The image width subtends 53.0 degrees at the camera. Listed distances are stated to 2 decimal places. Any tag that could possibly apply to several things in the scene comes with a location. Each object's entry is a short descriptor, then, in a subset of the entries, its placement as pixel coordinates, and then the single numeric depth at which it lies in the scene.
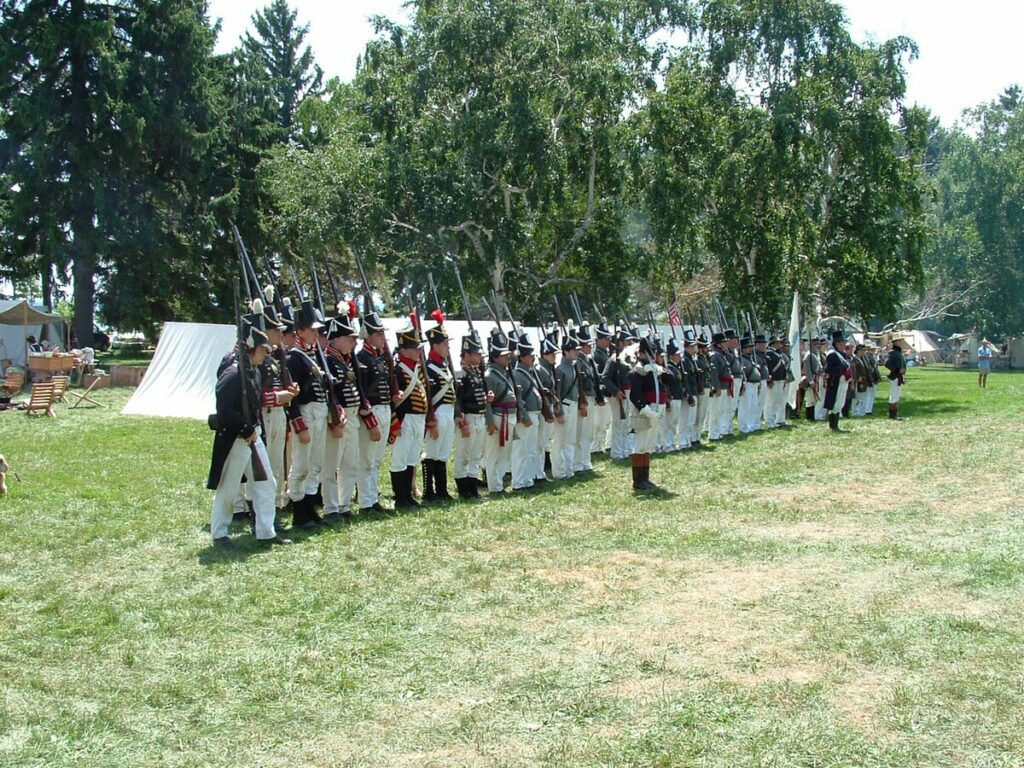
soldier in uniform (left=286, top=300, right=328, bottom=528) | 9.16
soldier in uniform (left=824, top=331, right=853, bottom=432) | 18.02
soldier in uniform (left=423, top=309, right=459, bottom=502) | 10.59
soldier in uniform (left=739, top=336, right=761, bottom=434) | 17.86
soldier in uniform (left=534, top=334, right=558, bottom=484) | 12.05
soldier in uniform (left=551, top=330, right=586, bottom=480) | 12.62
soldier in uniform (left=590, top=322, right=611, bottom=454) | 13.42
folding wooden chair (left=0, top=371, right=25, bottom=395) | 22.59
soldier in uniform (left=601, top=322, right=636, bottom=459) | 13.66
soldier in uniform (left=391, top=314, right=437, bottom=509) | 10.13
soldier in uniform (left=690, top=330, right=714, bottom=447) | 16.16
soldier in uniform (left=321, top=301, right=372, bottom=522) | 9.53
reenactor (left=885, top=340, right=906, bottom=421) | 20.59
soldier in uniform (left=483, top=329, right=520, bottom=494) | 11.27
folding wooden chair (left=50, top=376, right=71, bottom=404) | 20.68
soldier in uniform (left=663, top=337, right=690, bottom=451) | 15.08
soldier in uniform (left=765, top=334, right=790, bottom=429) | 18.77
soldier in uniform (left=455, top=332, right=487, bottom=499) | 10.95
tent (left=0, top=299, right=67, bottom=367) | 27.84
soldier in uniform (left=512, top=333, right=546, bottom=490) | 11.66
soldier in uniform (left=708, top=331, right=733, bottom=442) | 16.67
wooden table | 24.80
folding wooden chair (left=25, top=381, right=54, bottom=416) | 19.92
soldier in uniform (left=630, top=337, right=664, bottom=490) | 11.35
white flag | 19.62
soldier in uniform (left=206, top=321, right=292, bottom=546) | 8.16
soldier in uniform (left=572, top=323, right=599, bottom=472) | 13.05
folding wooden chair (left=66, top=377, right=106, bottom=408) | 22.17
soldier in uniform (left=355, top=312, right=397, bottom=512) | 9.81
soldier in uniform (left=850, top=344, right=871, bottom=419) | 21.44
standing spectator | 33.22
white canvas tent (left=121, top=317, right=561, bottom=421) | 19.98
